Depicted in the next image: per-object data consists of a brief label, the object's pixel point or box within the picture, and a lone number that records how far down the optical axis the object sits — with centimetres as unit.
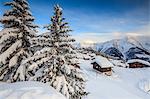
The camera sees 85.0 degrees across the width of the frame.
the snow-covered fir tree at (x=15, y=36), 732
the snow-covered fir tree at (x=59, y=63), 621
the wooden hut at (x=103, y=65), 2064
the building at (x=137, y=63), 2718
